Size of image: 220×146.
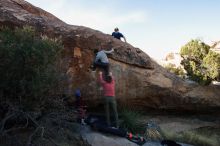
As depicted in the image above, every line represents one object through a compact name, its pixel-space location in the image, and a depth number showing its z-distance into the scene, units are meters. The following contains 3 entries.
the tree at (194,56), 11.08
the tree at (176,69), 12.23
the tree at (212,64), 10.56
